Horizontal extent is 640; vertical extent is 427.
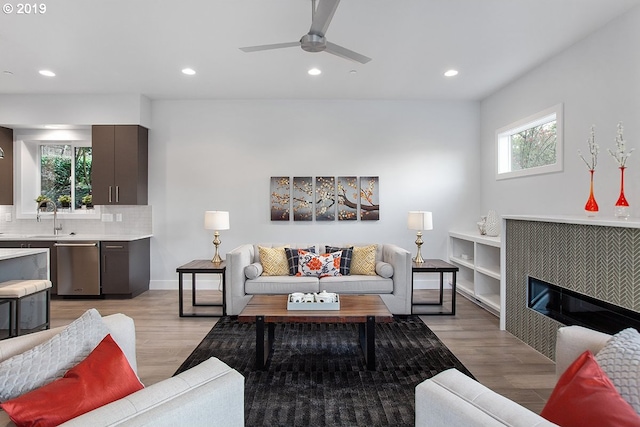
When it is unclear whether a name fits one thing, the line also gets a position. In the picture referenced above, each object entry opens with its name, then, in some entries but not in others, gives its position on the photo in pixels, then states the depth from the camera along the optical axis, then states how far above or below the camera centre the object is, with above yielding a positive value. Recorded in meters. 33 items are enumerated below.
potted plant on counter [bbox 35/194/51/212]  5.37 +0.14
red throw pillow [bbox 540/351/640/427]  1.02 -0.57
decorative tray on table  3.02 -0.78
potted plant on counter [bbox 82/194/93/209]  5.52 +0.13
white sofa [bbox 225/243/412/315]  4.05 -0.85
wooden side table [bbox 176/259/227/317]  4.17 -0.72
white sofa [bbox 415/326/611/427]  1.00 -0.59
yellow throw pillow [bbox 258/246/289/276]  4.38 -0.65
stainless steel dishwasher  4.85 -0.78
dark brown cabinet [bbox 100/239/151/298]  4.87 -0.79
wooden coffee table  2.85 -0.86
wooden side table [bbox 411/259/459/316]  4.25 -0.70
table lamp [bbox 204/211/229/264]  4.61 -0.14
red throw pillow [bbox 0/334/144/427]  1.06 -0.58
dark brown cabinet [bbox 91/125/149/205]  5.10 +0.65
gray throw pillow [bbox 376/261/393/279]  4.18 -0.71
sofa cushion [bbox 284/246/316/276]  4.38 -0.61
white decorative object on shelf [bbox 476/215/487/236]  4.82 -0.22
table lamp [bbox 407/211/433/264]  4.68 -0.15
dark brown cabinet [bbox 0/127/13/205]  5.29 +0.58
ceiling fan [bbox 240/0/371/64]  2.27 +1.26
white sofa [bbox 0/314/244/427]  1.00 -0.59
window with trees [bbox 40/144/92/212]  5.59 +0.57
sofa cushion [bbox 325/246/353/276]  4.41 -0.62
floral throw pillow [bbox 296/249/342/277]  4.33 -0.67
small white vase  4.67 -0.19
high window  3.89 +0.82
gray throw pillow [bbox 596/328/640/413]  1.12 -0.51
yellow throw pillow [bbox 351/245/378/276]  4.40 -0.63
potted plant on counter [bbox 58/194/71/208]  5.49 +0.13
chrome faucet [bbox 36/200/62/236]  5.39 -0.10
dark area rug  2.24 -1.26
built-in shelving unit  4.26 -0.73
